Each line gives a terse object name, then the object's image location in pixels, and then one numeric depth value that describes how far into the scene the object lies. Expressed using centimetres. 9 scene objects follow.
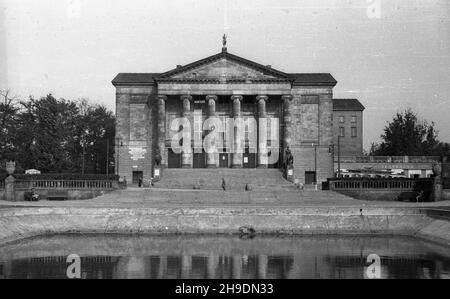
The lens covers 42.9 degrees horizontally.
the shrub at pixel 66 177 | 5278
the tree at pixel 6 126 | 7394
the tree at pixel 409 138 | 9558
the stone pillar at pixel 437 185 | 4850
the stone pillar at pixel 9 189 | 4966
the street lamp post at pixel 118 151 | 7275
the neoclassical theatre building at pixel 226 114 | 7181
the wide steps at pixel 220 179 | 6025
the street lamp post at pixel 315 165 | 7095
